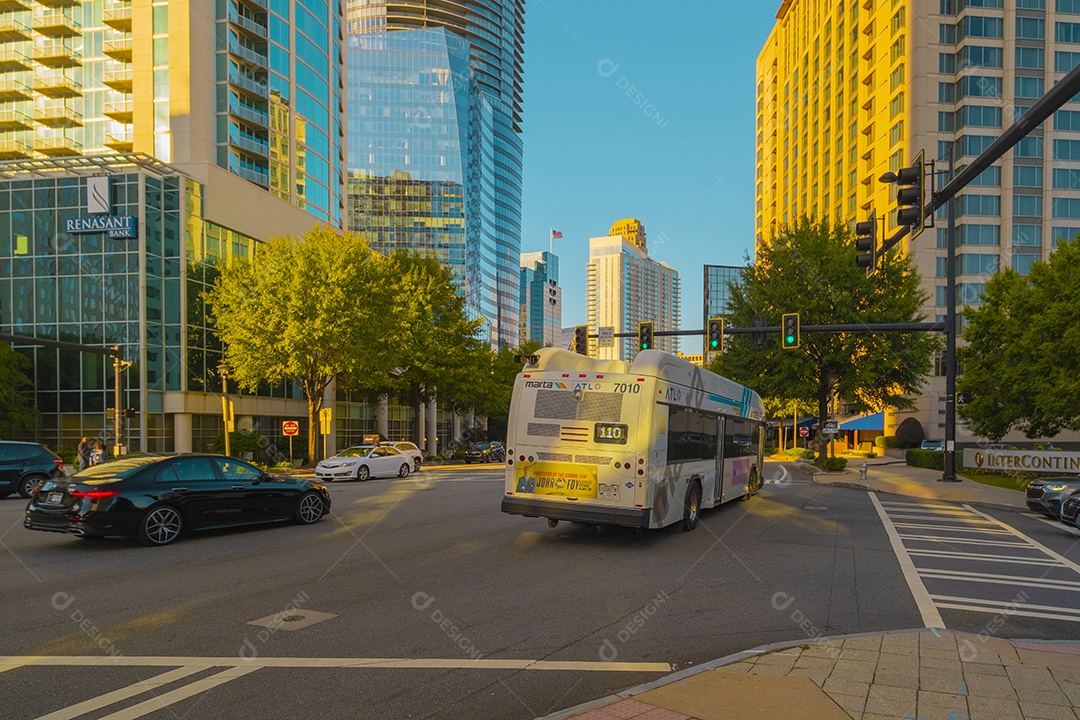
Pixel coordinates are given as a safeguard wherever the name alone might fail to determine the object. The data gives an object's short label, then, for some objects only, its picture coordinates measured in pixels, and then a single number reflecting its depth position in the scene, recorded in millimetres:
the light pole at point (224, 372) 40450
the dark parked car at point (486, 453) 50844
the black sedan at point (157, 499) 11320
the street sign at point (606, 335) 29812
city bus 12195
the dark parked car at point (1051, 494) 17311
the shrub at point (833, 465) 37750
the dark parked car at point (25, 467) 20891
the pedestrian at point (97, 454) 24266
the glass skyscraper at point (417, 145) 128500
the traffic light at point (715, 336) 25109
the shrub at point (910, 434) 61625
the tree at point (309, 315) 36062
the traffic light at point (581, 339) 25953
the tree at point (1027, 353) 29109
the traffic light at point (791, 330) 23362
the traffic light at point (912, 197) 11180
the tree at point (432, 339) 45812
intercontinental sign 25031
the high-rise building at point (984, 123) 64750
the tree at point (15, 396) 39812
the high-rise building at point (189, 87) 51156
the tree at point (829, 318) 38125
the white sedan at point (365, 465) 29609
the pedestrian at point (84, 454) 24312
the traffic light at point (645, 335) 26297
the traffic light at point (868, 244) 13062
